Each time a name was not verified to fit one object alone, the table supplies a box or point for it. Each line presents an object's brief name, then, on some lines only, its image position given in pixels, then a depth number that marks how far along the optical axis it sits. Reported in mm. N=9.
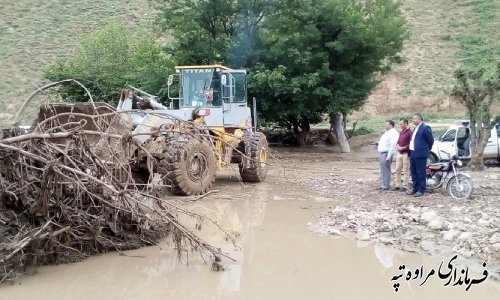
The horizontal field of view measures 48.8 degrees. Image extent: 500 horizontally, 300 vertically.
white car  16188
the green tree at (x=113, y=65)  20422
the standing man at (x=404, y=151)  10781
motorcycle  10000
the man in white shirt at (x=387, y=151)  11125
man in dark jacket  10156
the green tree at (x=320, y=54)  19328
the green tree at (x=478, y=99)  14508
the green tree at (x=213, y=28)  19656
